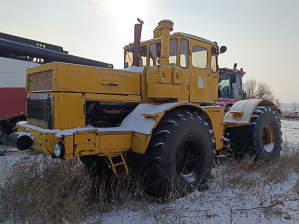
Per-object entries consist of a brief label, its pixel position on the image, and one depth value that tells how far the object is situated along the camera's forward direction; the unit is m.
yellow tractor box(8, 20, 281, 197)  3.51
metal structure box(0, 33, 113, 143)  7.91
